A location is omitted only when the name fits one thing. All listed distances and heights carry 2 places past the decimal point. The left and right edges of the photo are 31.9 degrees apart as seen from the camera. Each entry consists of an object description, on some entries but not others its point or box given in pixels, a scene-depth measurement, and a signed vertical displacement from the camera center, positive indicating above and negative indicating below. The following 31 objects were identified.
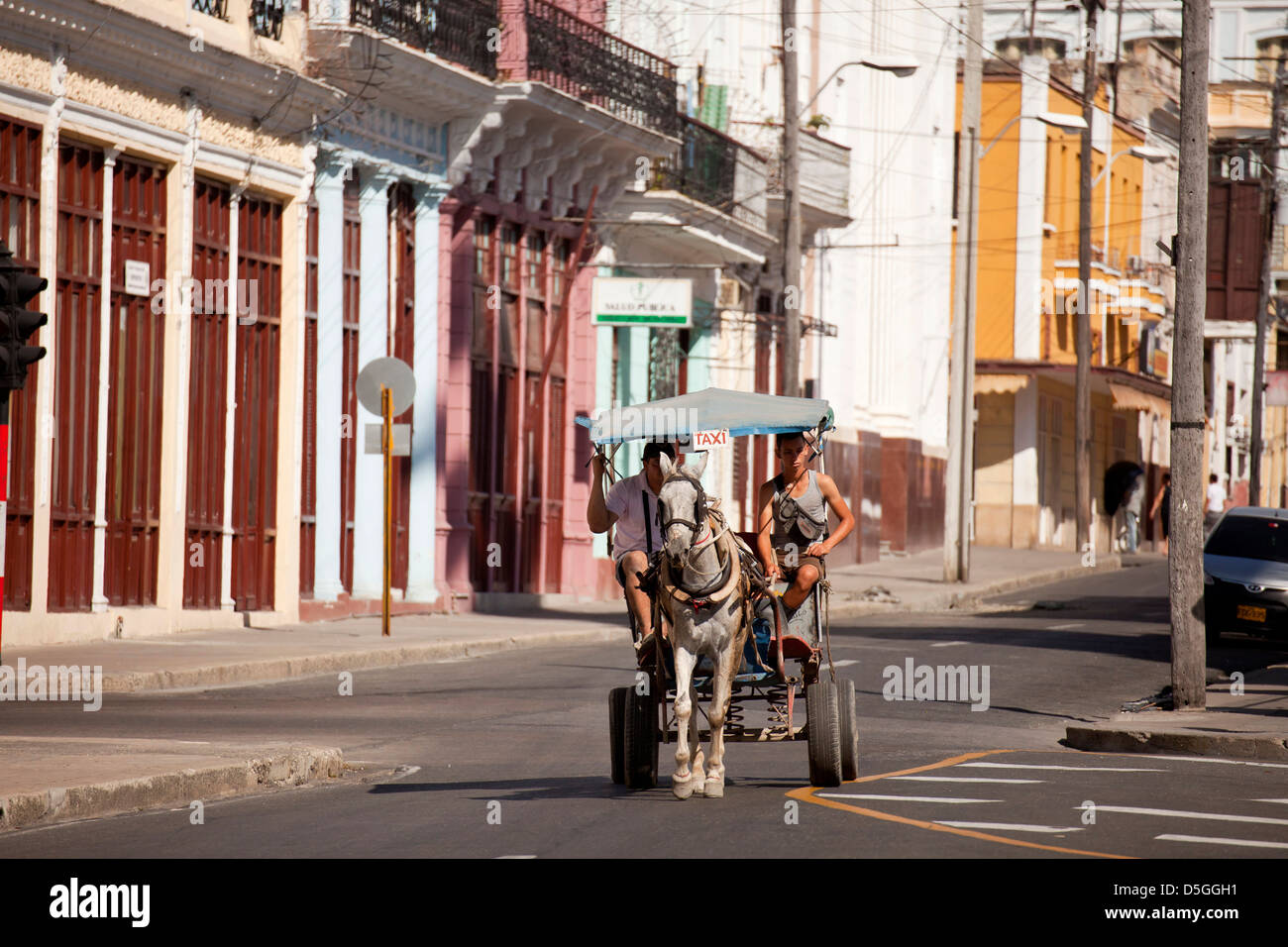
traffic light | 15.55 +1.00
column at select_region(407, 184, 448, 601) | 29.00 +0.74
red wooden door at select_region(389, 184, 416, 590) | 28.67 +1.94
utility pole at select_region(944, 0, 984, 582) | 38.19 +2.31
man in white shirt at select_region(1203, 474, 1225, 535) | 55.59 -0.41
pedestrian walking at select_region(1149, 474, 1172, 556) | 50.69 -0.65
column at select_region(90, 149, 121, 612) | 22.41 +1.07
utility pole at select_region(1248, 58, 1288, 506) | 50.22 +4.57
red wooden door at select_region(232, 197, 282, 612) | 25.42 +0.76
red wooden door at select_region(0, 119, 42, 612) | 20.84 +0.84
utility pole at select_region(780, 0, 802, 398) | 32.50 +3.98
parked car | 25.98 -1.07
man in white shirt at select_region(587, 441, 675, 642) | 12.12 -0.27
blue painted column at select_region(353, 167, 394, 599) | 27.83 +1.60
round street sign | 24.11 +0.99
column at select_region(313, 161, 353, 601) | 26.88 +1.19
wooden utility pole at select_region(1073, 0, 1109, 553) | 48.36 +3.16
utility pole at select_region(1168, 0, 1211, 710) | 18.33 +0.79
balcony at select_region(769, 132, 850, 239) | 39.28 +5.23
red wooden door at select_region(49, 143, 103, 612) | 21.80 +0.93
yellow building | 55.38 +4.20
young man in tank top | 12.24 -0.24
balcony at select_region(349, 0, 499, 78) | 26.86 +5.56
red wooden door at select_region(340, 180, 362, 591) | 27.59 +1.37
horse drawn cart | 11.99 -1.03
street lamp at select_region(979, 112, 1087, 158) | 40.84 +6.57
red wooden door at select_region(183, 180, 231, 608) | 24.41 +0.79
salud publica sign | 30.92 +2.40
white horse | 11.28 -0.58
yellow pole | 23.95 +0.37
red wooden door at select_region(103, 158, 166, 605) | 22.86 +0.71
